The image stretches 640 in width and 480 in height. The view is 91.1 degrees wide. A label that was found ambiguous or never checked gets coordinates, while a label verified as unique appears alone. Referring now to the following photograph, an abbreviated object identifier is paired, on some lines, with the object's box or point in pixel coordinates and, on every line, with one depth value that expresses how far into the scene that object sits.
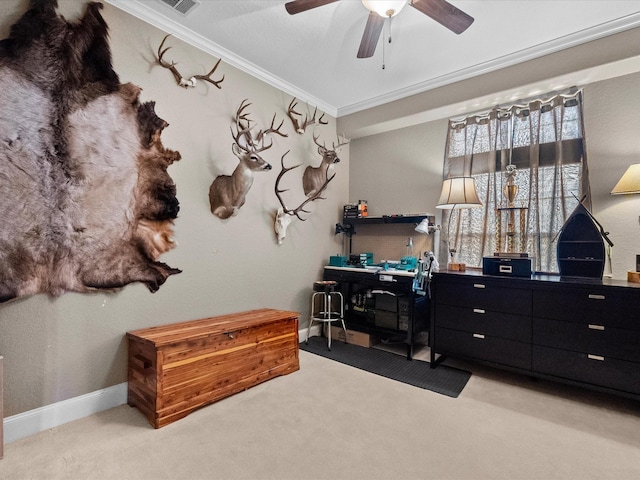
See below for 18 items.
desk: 3.38
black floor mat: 2.72
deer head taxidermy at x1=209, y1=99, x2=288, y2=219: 2.93
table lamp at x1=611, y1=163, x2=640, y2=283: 2.46
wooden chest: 2.11
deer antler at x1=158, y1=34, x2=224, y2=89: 2.56
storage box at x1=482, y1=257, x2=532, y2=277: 2.70
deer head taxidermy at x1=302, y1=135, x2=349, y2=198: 3.84
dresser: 2.25
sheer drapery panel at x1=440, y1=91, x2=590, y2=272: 3.06
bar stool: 3.74
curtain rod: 3.06
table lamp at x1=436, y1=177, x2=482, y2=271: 3.11
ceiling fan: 1.93
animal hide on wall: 1.93
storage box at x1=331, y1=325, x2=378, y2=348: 3.73
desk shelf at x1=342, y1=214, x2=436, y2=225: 3.75
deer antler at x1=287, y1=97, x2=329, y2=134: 3.69
